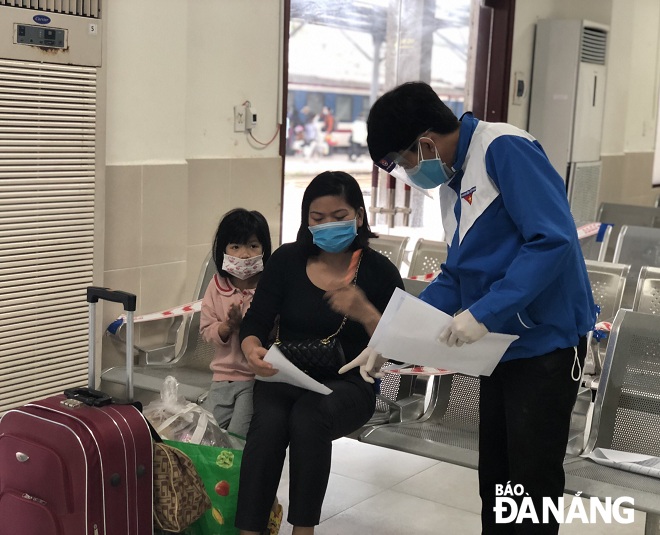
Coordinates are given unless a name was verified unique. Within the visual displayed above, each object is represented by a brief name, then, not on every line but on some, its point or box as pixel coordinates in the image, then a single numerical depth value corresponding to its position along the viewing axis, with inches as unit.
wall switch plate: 201.8
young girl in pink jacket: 134.3
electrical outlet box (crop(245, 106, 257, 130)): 203.8
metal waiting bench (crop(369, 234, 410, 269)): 181.0
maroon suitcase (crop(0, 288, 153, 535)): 107.3
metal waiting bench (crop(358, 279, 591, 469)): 126.9
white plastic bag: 124.8
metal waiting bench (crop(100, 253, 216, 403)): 161.5
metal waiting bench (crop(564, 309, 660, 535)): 126.3
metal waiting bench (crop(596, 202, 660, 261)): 292.1
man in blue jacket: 86.8
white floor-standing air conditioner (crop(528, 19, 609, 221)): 306.5
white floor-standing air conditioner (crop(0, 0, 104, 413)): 150.1
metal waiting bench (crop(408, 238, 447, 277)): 179.9
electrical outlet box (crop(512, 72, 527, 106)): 303.1
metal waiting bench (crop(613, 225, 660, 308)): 221.1
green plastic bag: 120.0
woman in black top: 116.3
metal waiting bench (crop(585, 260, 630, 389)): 155.9
